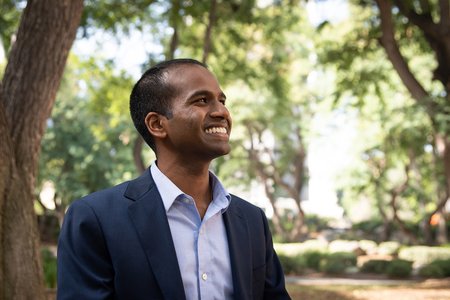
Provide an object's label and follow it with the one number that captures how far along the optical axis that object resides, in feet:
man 7.03
